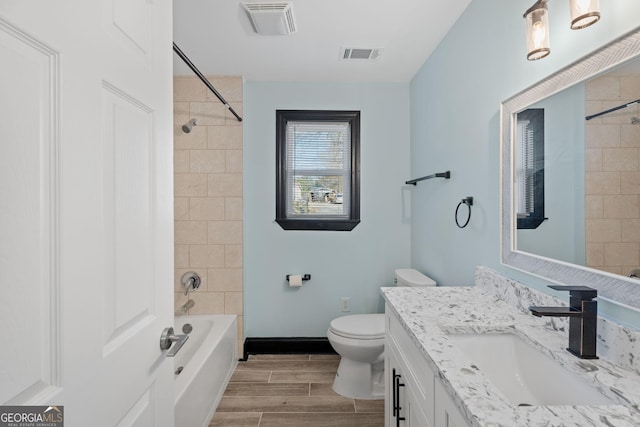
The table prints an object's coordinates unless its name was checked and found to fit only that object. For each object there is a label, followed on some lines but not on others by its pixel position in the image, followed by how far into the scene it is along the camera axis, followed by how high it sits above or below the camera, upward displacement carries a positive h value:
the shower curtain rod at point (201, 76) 1.50 +0.78
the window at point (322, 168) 2.74 +0.39
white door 0.49 +0.01
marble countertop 0.62 -0.40
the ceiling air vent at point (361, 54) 2.19 +1.12
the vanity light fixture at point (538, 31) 1.05 +0.61
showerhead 2.43 +0.68
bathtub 1.58 -0.94
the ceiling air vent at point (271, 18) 1.71 +1.11
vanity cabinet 0.82 -0.57
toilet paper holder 2.71 -0.56
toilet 2.01 -0.92
